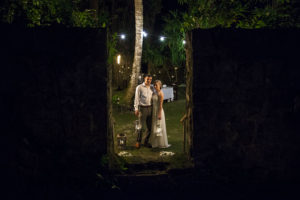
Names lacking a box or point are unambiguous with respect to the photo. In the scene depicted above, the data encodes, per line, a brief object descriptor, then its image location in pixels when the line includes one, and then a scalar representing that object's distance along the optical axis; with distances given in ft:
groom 23.29
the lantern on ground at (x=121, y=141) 23.37
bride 23.88
